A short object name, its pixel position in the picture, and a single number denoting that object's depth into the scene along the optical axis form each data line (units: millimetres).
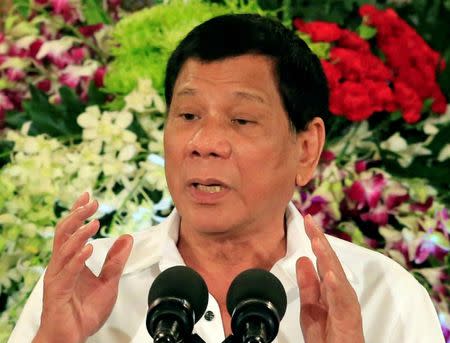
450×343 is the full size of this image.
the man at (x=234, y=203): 3992
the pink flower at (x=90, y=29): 5773
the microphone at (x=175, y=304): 2803
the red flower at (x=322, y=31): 5469
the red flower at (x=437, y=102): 5535
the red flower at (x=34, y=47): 5680
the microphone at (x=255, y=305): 2809
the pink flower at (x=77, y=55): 5687
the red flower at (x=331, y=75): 5363
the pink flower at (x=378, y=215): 5184
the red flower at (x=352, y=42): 5520
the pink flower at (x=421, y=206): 5258
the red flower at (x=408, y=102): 5391
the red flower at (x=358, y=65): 5398
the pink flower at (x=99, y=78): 5590
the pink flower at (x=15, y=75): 5719
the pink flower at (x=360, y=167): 5332
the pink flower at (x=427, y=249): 5121
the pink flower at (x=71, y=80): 5582
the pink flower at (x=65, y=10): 5828
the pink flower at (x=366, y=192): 5184
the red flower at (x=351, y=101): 5293
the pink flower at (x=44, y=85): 5691
